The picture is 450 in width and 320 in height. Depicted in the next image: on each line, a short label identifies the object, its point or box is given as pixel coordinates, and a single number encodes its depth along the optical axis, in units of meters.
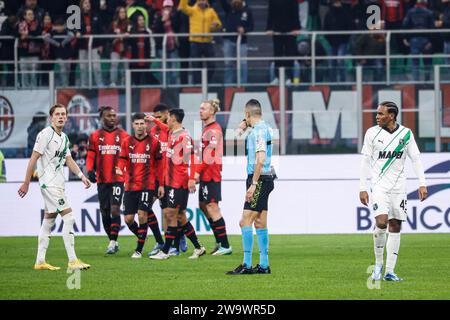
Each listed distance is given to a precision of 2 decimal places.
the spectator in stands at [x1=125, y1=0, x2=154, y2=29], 26.39
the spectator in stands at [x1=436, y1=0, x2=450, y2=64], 26.11
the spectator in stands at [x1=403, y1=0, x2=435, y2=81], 26.09
